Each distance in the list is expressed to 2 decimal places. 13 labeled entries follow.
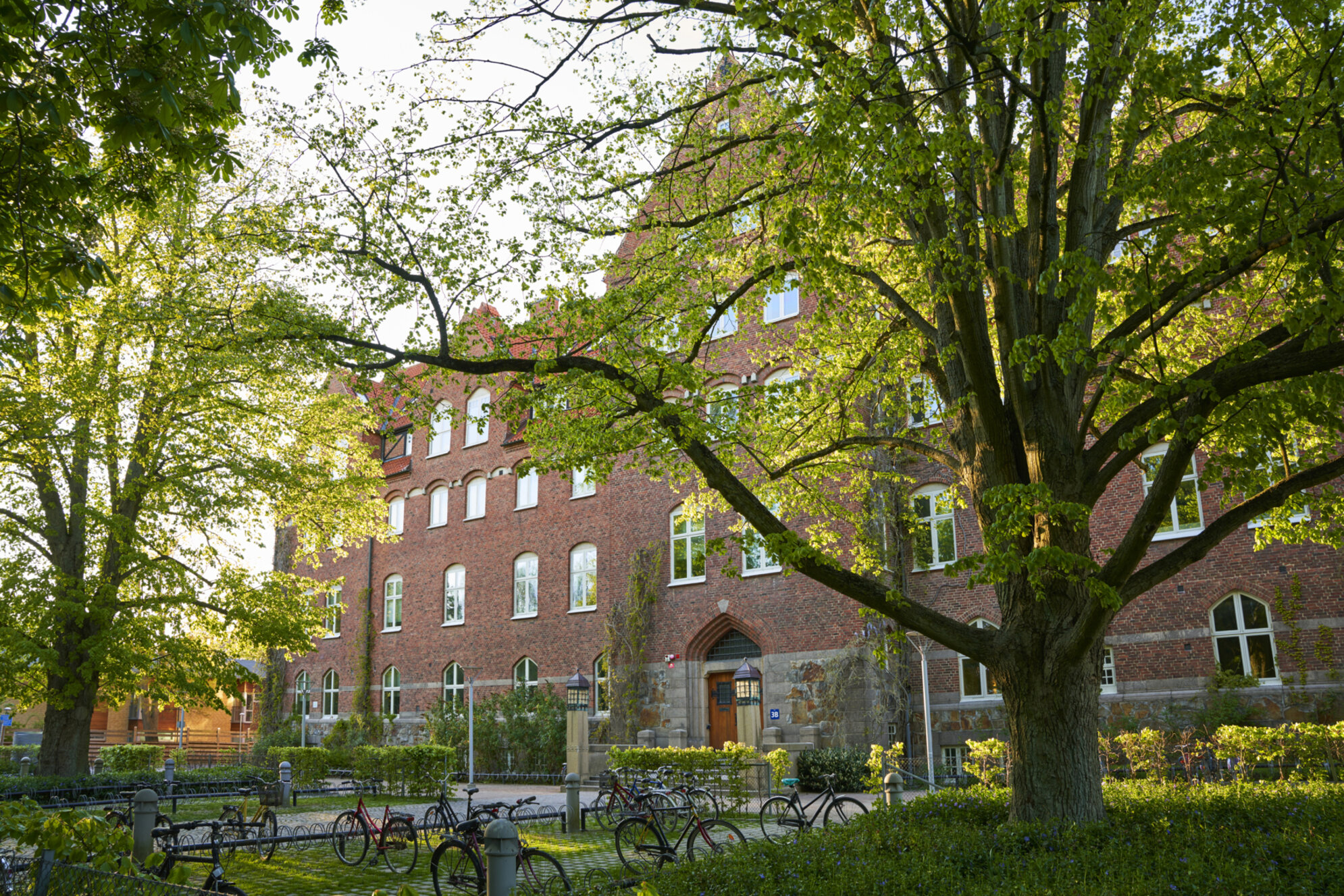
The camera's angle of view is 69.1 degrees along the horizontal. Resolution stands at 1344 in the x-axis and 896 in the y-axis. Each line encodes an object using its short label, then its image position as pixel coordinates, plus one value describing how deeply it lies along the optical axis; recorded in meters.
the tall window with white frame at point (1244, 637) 17.44
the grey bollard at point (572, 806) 14.96
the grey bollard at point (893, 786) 12.60
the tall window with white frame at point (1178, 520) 17.89
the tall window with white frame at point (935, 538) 21.42
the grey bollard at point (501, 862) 5.76
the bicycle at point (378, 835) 12.30
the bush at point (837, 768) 19.83
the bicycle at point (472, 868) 9.01
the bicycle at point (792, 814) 13.27
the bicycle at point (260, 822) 12.68
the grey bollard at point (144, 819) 9.79
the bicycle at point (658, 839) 10.54
